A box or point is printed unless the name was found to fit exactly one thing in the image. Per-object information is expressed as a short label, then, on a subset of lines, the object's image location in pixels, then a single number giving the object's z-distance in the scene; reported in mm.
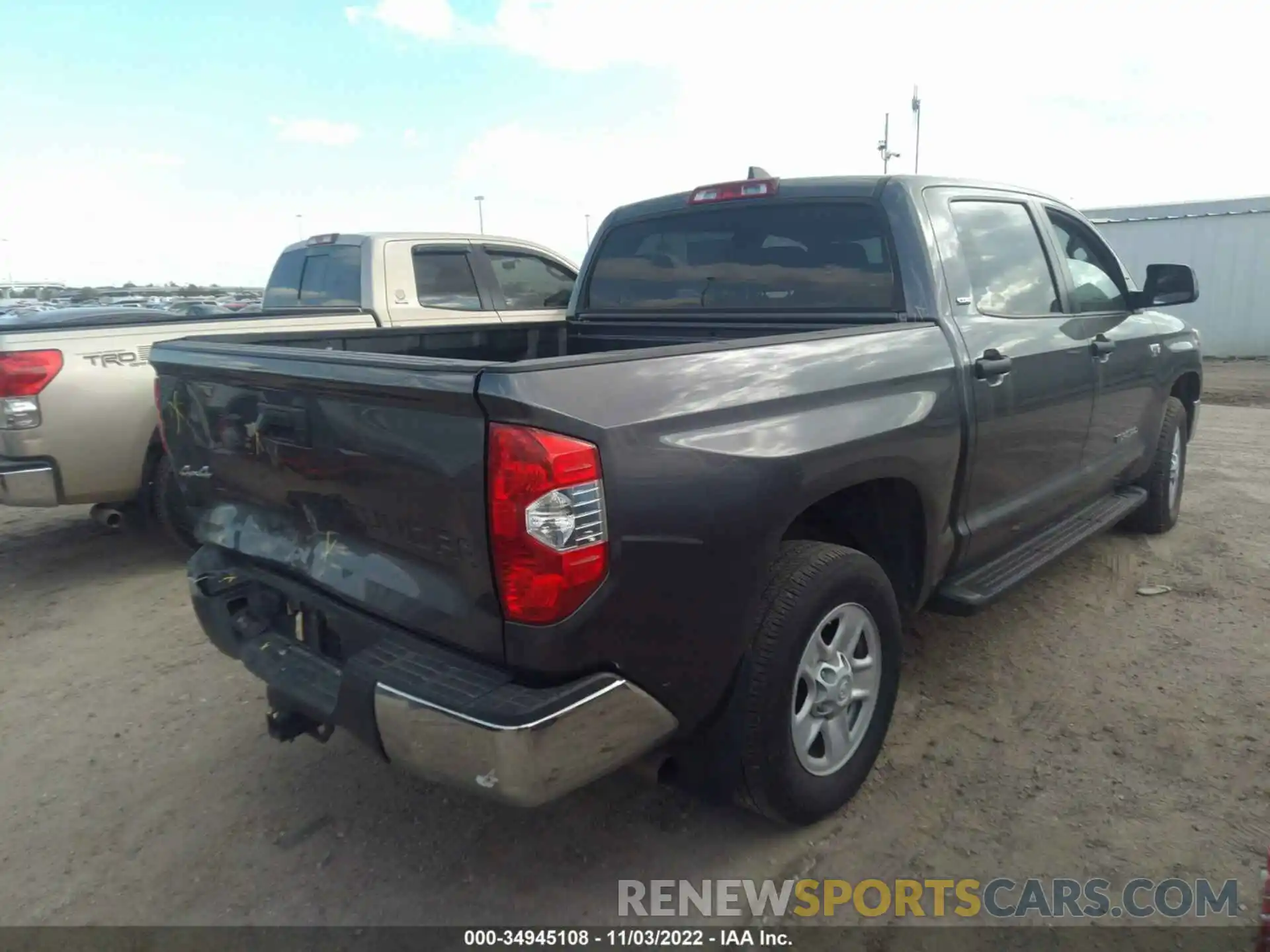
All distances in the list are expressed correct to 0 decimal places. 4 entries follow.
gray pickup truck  2018
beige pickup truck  4691
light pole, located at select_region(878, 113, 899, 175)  19703
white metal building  17312
